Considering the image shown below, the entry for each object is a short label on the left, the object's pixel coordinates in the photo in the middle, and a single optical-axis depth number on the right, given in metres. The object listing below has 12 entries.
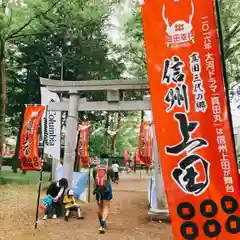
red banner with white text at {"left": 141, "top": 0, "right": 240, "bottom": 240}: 3.29
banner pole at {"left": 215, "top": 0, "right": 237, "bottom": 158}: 3.34
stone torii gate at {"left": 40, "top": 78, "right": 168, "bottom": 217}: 10.45
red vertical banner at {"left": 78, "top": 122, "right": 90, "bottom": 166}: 18.23
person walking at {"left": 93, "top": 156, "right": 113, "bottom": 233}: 8.80
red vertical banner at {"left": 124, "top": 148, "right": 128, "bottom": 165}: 38.46
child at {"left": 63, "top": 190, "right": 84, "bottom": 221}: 10.20
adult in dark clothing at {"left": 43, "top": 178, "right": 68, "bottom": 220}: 10.23
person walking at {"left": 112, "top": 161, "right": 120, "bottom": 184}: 22.87
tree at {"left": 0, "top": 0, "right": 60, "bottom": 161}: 14.07
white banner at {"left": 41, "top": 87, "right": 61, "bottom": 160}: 12.07
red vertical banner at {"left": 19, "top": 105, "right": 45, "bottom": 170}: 12.85
